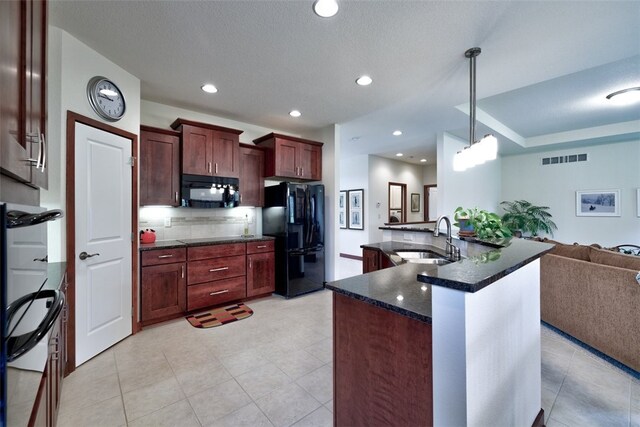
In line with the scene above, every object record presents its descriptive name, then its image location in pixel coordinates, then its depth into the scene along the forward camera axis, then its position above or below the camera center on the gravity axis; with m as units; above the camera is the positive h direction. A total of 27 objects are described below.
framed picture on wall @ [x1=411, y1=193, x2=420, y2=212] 8.39 +0.35
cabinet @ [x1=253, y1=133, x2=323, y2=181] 4.03 +0.90
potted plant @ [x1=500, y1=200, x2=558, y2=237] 6.32 -0.18
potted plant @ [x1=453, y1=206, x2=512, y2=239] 2.39 -0.11
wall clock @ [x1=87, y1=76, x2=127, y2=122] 2.34 +1.08
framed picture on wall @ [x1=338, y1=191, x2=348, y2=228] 7.52 +0.10
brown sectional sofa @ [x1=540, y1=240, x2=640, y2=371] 2.13 -0.79
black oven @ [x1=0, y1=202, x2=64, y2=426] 0.51 -0.23
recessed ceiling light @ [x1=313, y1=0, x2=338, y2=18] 1.78 +1.41
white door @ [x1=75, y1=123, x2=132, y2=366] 2.25 -0.23
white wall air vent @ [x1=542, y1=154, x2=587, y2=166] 6.01 +1.24
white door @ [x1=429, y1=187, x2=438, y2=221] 8.89 +0.33
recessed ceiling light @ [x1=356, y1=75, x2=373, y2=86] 2.81 +1.44
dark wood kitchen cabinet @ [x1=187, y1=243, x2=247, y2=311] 3.22 -0.78
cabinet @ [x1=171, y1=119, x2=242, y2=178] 3.37 +0.87
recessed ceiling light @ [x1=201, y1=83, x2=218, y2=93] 2.97 +1.44
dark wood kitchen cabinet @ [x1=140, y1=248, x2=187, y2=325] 2.90 -0.79
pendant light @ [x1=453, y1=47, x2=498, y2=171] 2.27 +0.57
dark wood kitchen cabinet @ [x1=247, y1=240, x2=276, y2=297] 3.74 -0.78
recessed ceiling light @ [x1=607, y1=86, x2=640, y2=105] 3.39 +1.54
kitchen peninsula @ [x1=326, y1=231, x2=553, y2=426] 0.95 -0.57
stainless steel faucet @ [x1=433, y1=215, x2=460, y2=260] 2.21 -0.30
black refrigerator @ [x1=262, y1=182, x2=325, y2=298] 3.86 -0.29
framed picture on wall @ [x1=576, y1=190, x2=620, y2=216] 5.59 +0.21
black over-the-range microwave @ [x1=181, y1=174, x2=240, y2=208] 3.41 +0.31
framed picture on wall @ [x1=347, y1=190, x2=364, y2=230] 7.06 +0.12
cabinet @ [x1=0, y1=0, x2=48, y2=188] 0.65 +0.37
